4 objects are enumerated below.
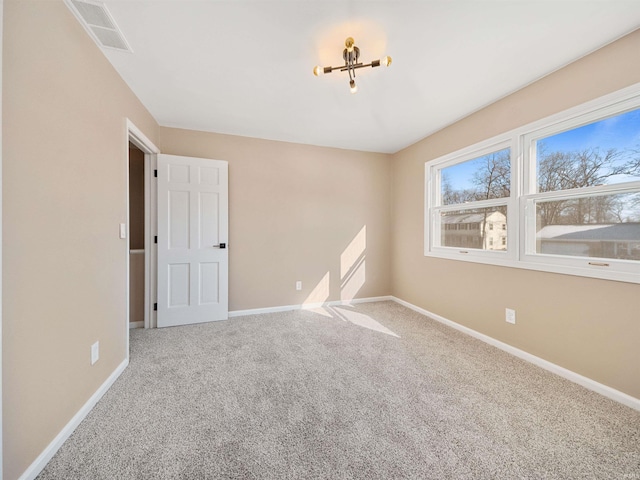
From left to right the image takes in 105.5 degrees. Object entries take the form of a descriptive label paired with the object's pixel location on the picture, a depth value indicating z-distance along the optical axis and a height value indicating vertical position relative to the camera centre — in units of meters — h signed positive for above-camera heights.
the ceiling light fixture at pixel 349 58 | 1.75 +1.34
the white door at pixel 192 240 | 3.04 +0.00
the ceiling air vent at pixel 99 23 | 1.48 +1.43
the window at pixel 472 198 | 2.63 +0.52
